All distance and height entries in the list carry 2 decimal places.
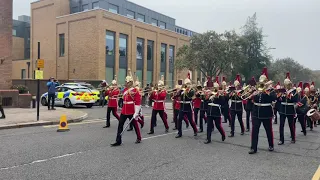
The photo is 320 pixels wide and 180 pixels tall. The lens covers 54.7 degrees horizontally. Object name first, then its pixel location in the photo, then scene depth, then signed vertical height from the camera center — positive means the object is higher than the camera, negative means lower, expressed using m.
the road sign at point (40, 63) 12.68 +0.88
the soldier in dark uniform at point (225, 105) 10.77 -0.75
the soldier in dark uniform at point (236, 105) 10.84 -0.66
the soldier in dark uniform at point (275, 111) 13.90 -1.13
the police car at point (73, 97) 19.83 -0.78
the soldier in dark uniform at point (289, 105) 9.48 -0.55
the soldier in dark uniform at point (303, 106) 10.48 -0.62
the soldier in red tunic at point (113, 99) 11.23 -0.50
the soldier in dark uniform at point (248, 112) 11.30 -0.96
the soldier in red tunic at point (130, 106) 8.37 -0.56
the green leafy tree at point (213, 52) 29.34 +3.35
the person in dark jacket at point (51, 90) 16.91 -0.30
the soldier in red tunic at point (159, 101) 10.66 -0.53
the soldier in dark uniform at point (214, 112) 8.96 -0.75
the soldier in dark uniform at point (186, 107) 9.67 -0.65
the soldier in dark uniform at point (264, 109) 7.89 -0.56
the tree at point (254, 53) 37.91 +4.20
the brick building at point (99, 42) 33.03 +5.14
